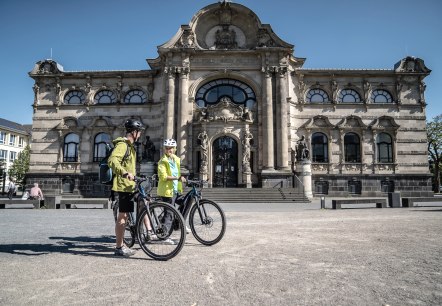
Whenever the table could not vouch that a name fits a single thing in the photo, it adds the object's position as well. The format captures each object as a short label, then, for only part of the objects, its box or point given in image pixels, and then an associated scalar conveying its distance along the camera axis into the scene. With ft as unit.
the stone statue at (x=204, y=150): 83.82
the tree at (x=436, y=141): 146.82
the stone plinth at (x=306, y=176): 72.95
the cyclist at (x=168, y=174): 19.69
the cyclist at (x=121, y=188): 15.12
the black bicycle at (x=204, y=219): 17.74
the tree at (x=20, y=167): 167.63
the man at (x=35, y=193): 59.16
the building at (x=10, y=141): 186.19
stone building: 85.56
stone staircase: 68.73
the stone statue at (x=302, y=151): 78.44
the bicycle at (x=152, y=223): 15.05
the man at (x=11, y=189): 83.50
